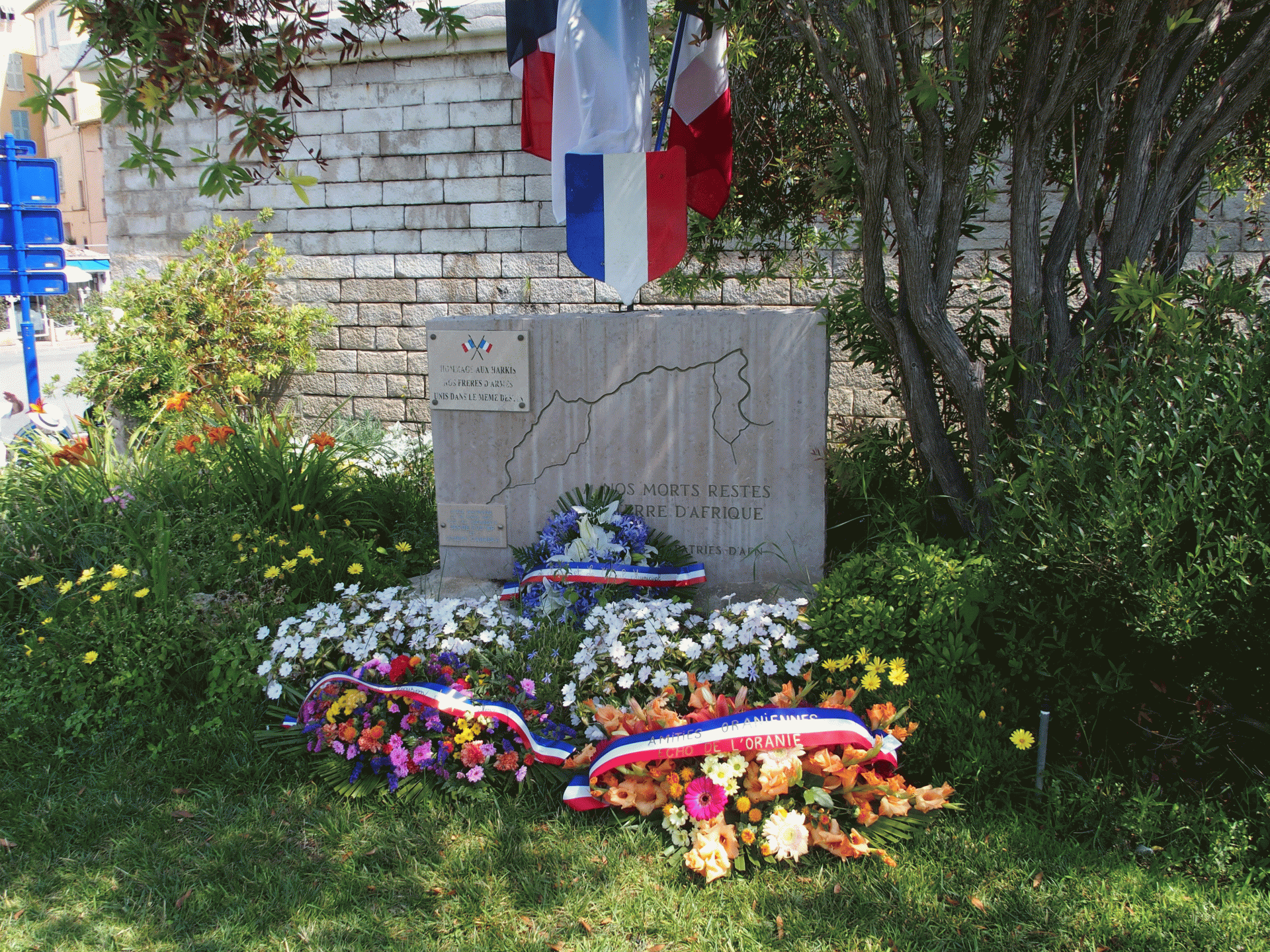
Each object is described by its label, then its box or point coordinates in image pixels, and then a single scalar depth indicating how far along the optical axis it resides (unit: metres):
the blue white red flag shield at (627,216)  3.75
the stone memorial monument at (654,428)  3.54
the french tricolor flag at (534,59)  4.12
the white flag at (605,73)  3.69
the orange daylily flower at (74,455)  4.27
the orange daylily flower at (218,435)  4.53
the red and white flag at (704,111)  3.84
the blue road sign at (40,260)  6.48
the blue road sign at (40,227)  6.49
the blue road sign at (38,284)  6.53
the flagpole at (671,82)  3.81
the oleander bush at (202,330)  6.48
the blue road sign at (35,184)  6.34
